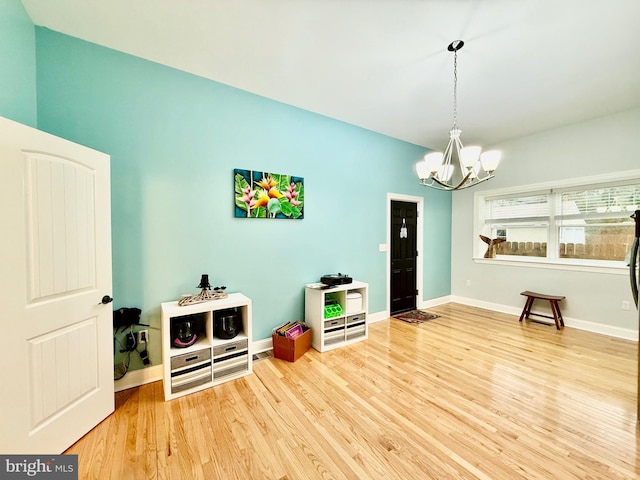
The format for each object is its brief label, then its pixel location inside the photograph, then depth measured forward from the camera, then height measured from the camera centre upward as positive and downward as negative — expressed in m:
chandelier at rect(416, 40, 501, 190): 2.04 +0.65
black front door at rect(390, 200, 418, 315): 4.04 -0.34
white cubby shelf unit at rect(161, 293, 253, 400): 1.98 -1.03
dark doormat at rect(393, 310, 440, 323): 3.82 -1.32
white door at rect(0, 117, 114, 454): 1.24 -0.32
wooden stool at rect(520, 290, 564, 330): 3.46 -1.03
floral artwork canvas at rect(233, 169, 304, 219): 2.62 +0.47
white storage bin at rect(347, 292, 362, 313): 3.05 -0.84
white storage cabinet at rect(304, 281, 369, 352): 2.83 -0.98
